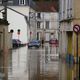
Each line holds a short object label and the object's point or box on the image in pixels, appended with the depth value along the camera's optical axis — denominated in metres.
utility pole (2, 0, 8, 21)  56.97
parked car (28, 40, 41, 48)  71.54
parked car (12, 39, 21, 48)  69.50
